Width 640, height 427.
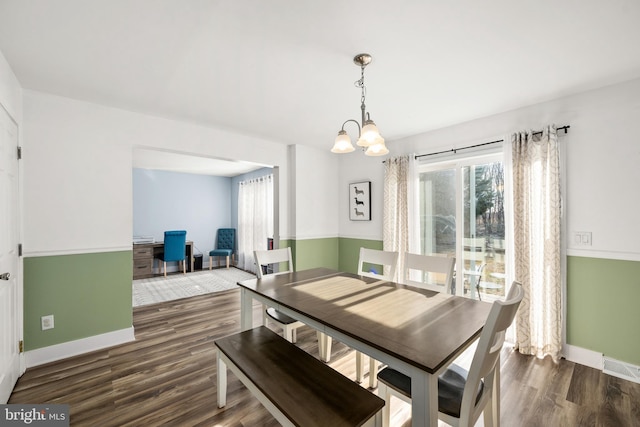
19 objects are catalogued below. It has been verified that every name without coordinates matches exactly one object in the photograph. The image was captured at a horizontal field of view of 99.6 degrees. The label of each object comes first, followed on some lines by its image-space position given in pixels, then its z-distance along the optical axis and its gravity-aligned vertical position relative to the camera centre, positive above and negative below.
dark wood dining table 1.05 -0.56
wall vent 2.17 -1.30
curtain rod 2.52 +0.78
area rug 4.45 -1.32
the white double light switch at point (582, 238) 2.43 -0.24
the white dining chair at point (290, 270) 2.22 -0.58
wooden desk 5.80 -0.91
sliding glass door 3.01 -0.07
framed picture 4.29 +0.22
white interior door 1.87 -0.31
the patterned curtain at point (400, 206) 3.66 +0.11
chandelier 1.79 +0.52
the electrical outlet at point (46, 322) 2.45 -0.95
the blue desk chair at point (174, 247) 5.78 -0.67
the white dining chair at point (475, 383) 1.07 -0.87
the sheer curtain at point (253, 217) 6.07 -0.04
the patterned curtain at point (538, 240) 2.49 -0.26
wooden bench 1.17 -0.86
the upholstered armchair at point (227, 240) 7.16 -0.66
